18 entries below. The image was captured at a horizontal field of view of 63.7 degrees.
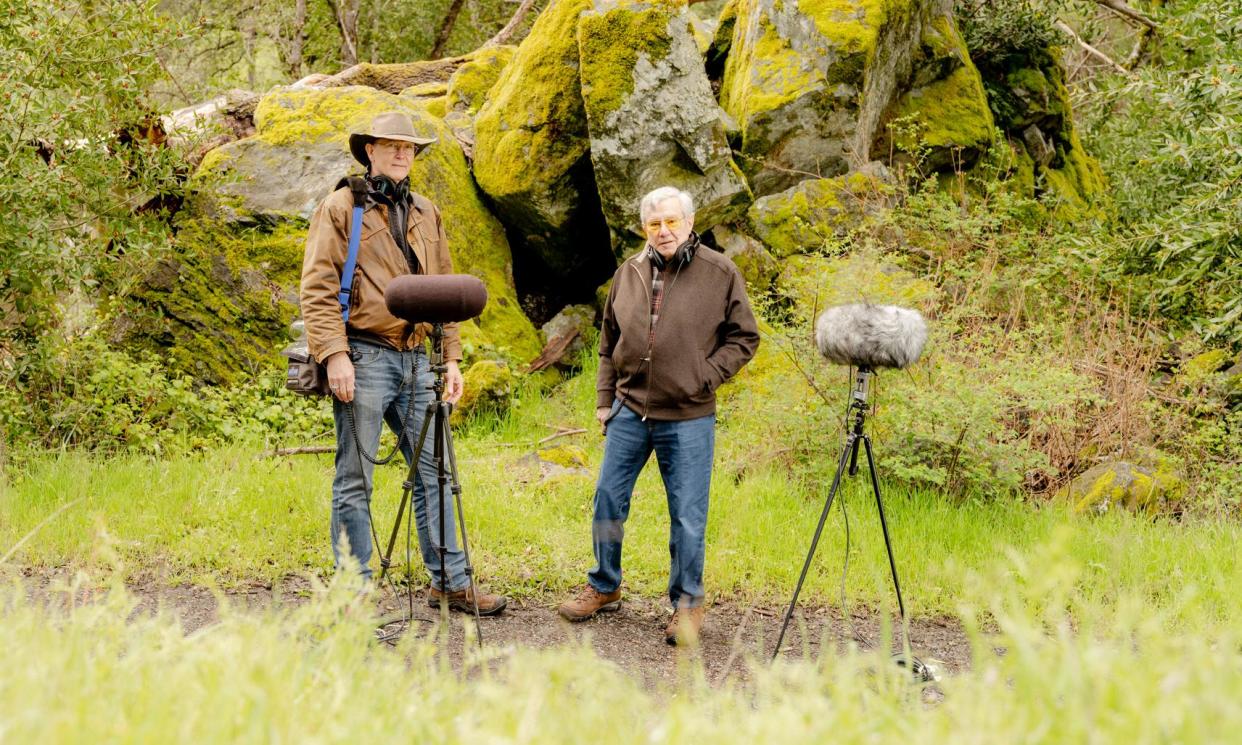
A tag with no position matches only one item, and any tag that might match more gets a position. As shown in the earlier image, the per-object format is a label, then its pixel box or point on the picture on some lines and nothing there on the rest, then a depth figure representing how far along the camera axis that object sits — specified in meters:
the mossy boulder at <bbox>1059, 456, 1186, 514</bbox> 6.61
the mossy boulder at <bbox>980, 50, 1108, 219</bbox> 11.89
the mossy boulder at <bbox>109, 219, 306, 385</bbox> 8.19
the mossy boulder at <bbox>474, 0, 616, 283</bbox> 9.25
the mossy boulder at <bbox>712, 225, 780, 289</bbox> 9.20
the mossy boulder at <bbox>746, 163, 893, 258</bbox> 9.38
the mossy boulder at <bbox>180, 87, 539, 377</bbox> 8.41
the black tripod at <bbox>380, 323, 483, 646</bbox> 4.47
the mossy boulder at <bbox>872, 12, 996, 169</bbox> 10.67
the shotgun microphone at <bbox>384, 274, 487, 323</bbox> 4.30
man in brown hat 4.53
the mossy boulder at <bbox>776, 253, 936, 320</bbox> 6.91
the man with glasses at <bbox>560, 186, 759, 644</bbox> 4.74
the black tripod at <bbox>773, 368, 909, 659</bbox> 4.47
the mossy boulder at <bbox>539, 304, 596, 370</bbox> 9.53
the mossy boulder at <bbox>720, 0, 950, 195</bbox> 9.90
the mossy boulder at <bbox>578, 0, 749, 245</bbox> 8.68
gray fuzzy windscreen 4.45
